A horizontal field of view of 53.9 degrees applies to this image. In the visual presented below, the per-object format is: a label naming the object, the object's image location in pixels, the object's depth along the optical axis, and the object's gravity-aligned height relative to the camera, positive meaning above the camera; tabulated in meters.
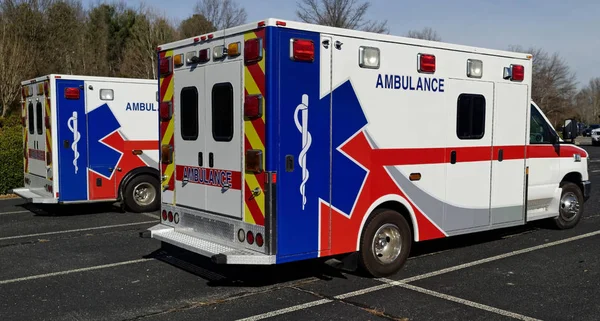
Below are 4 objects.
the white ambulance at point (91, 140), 10.41 -0.27
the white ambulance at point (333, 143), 5.59 -0.18
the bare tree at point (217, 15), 41.72 +7.88
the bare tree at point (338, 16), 33.72 +6.32
